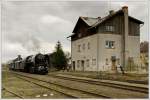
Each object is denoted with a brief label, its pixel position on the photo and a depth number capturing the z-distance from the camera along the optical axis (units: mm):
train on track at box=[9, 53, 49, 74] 34125
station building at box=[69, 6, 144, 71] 37031
